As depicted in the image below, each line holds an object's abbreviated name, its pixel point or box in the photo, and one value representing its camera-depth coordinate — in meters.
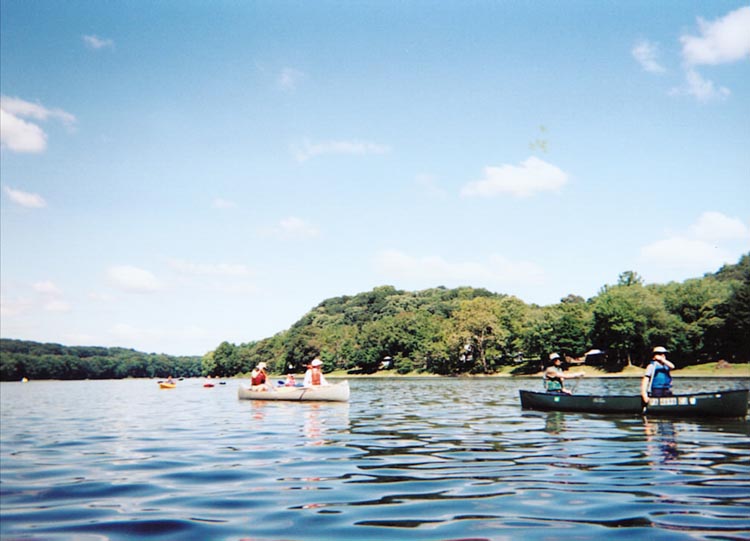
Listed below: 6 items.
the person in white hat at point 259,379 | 36.19
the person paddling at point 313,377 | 32.16
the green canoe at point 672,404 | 18.89
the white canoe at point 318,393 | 31.41
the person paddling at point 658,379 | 20.34
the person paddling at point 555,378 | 24.95
